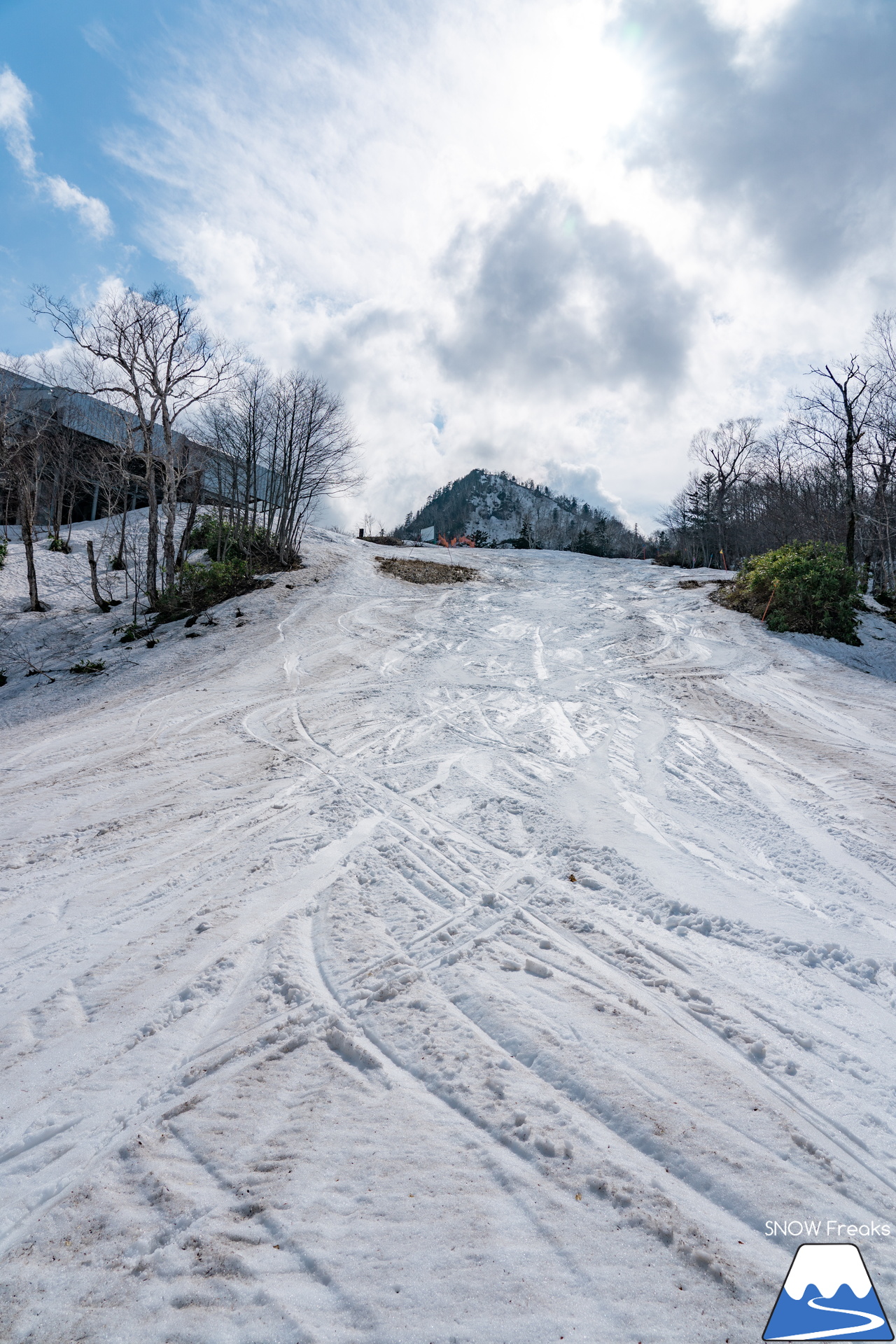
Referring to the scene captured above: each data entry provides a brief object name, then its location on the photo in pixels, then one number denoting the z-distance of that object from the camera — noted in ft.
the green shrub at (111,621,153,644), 42.34
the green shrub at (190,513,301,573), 60.75
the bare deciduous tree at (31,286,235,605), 45.78
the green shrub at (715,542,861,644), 38.91
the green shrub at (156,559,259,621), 47.60
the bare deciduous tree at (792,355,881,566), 54.44
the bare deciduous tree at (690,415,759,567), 120.98
